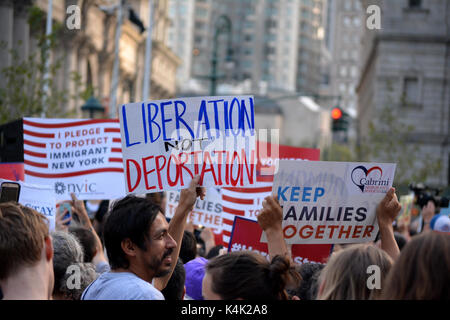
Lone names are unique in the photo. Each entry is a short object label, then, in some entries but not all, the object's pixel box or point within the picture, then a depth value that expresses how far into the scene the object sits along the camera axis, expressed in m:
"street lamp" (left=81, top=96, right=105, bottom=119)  20.94
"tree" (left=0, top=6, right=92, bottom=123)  21.66
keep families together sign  5.47
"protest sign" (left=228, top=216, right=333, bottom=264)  6.00
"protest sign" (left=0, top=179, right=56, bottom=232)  6.41
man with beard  4.39
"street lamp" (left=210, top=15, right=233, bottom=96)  30.14
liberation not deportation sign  5.75
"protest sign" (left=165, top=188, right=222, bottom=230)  9.48
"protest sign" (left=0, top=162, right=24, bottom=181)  7.63
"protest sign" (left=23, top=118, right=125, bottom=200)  8.42
